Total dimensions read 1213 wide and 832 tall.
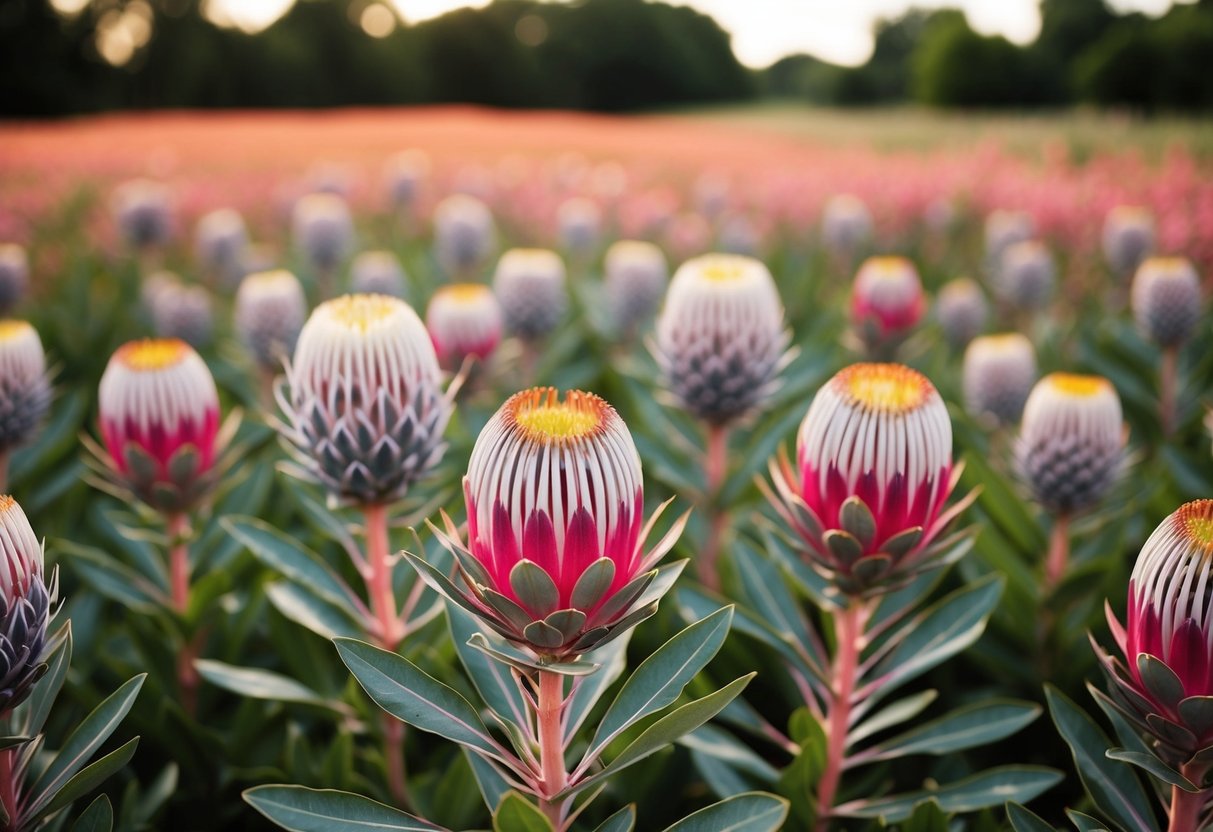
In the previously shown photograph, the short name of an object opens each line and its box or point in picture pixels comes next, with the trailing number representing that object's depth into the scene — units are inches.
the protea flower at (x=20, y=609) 43.1
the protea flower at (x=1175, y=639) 41.8
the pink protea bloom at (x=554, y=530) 41.6
